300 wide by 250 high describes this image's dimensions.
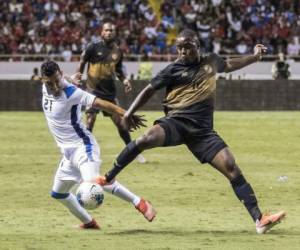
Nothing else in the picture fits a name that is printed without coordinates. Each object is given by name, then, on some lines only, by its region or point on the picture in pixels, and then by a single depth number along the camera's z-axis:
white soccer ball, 9.71
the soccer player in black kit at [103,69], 17.17
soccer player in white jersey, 9.95
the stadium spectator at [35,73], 33.60
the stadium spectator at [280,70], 33.84
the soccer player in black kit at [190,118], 10.15
